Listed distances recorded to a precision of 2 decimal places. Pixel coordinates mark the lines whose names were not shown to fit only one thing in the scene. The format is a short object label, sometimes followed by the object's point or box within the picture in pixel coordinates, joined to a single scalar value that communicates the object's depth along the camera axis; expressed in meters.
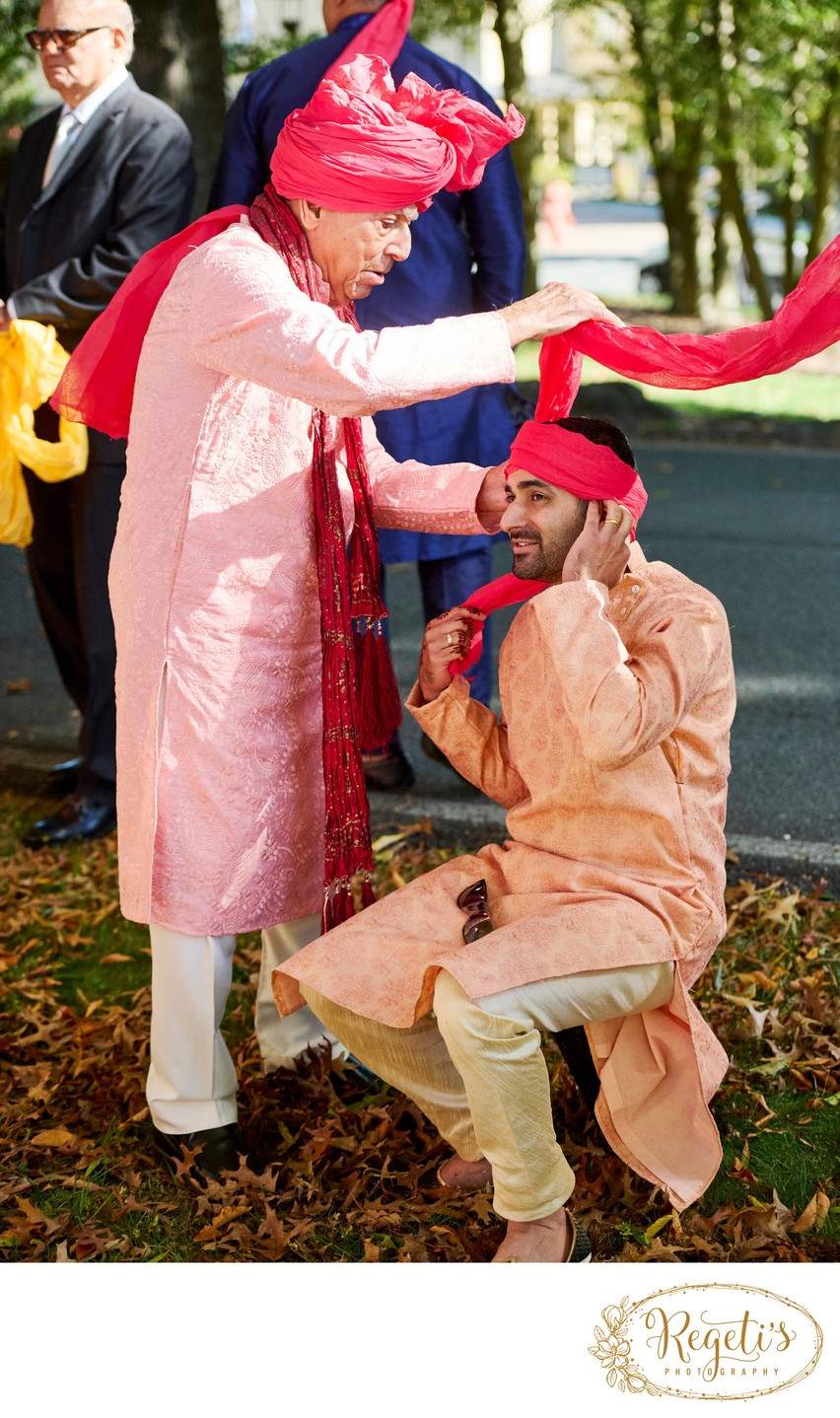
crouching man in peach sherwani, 2.77
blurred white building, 29.56
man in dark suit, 4.91
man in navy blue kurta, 5.01
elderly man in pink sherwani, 2.80
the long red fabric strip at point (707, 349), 2.91
